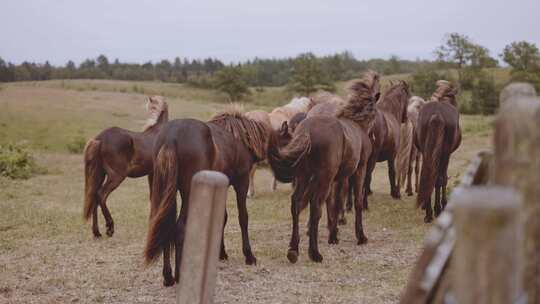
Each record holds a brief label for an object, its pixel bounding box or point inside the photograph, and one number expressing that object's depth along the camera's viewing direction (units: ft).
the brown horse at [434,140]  28.84
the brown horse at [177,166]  18.20
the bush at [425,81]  133.69
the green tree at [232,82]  169.17
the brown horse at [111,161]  27.89
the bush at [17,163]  49.92
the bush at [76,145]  73.72
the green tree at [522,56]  138.82
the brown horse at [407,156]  40.27
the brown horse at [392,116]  35.17
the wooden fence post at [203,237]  8.20
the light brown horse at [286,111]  41.73
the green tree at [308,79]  167.53
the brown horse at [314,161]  23.08
